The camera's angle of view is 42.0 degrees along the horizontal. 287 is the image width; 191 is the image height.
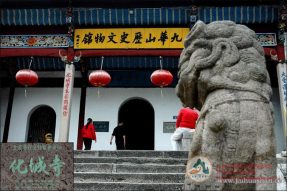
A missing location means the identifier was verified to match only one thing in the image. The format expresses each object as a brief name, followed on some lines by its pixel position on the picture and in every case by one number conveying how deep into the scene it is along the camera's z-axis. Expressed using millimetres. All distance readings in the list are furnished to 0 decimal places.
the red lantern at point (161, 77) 9031
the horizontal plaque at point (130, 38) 10078
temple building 9859
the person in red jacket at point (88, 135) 9711
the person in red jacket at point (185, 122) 6758
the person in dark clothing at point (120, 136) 9797
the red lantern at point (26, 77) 9281
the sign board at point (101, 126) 11367
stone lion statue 2928
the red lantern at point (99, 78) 9133
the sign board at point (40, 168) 3006
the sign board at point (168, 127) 11266
